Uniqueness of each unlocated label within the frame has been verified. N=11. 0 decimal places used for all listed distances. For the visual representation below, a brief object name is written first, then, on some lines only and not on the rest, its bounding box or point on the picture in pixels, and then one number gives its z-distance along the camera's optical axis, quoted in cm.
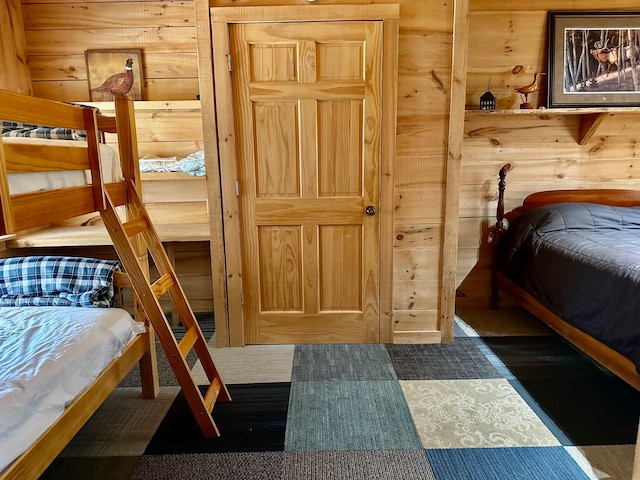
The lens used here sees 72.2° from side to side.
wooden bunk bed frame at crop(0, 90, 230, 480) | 129
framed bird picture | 325
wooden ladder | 183
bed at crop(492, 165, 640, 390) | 206
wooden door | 253
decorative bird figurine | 305
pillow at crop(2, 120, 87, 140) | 165
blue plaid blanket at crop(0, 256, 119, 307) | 214
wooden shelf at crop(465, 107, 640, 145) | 300
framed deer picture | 309
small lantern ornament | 304
